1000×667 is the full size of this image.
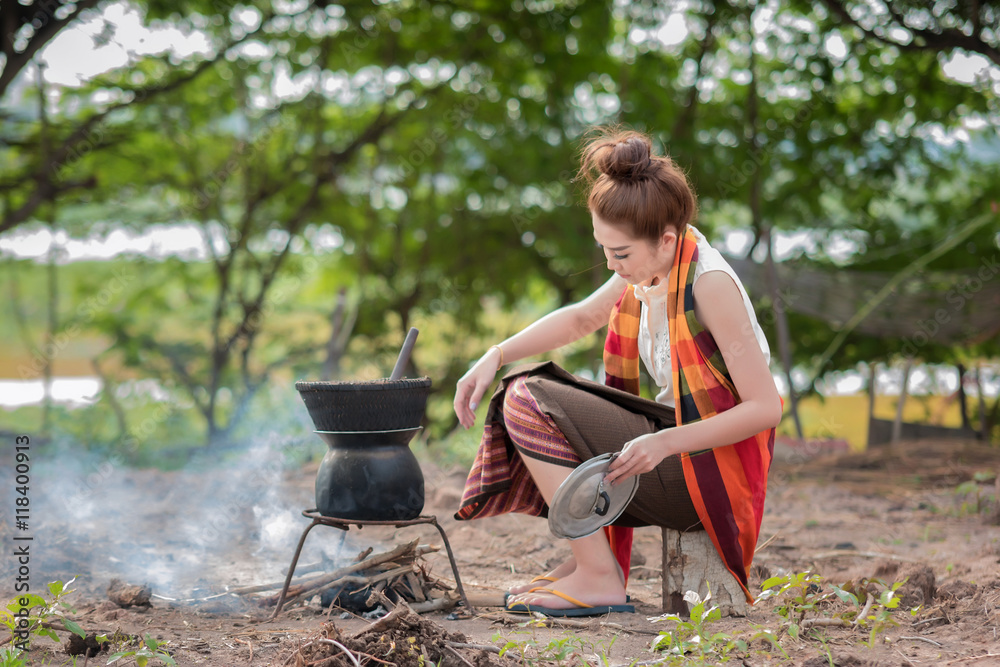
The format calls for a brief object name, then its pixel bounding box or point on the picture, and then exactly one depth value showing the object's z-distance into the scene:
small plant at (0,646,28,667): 1.79
